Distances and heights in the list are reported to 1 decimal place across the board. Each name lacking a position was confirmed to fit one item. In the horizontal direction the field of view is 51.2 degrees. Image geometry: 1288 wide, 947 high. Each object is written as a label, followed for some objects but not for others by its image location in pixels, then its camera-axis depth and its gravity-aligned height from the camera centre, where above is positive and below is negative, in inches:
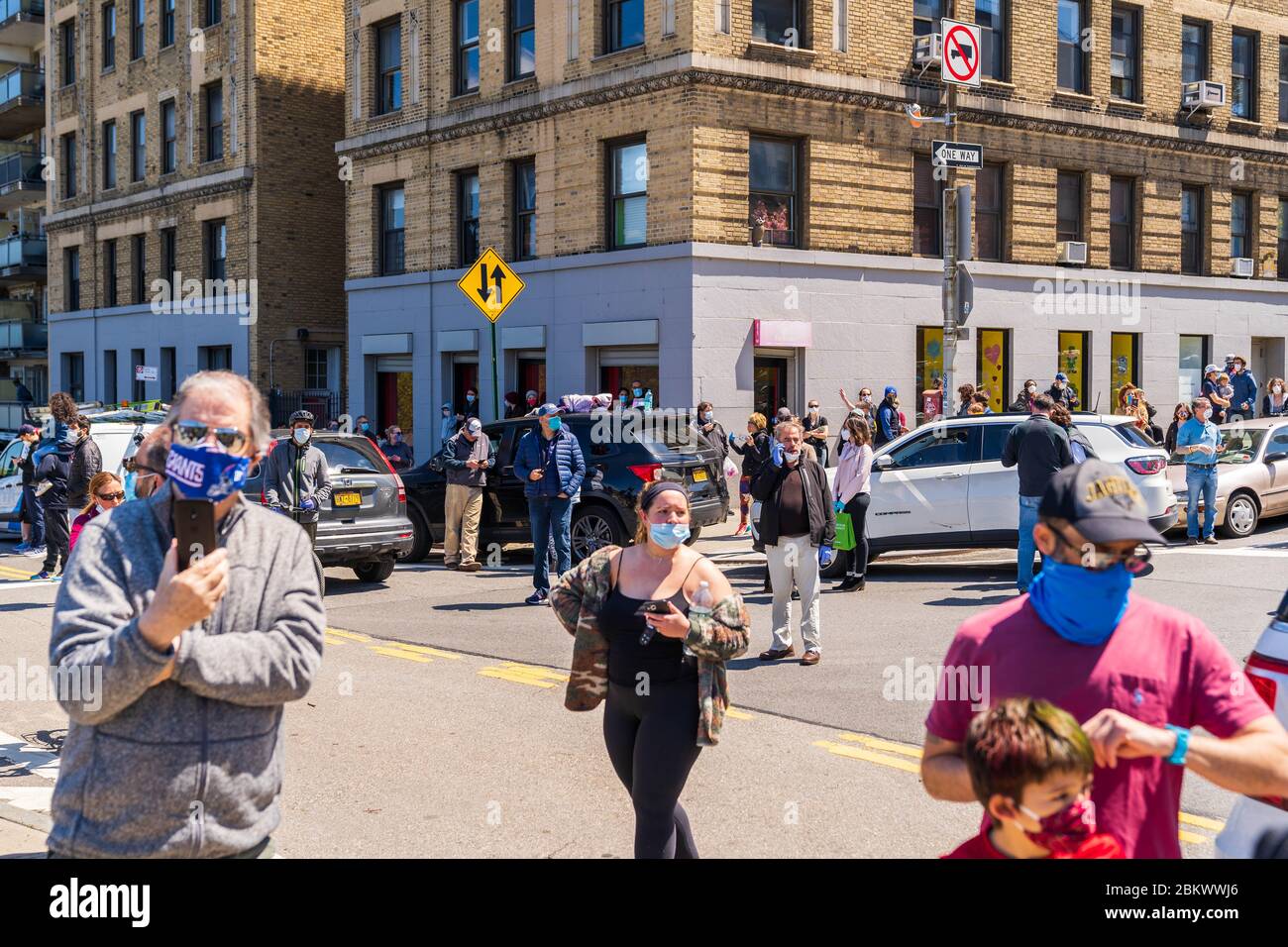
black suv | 603.2 -35.4
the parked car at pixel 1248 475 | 679.1 -34.7
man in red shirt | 115.4 -23.4
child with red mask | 106.8 -29.8
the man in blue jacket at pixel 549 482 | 532.1 -30.6
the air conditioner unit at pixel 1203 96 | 1090.7 +253.1
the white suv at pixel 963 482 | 578.2 -33.2
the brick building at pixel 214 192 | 1293.1 +216.5
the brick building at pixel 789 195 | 896.3 +157.4
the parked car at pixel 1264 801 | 144.4 -40.6
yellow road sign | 706.8 +63.7
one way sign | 700.0 +132.0
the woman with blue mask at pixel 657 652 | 201.6 -37.9
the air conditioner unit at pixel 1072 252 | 1031.6 +119.0
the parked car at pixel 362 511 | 573.9 -46.6
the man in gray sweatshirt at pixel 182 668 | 116.8 -23.0
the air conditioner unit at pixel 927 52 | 941.8 +249.9
